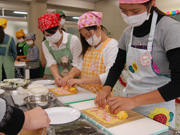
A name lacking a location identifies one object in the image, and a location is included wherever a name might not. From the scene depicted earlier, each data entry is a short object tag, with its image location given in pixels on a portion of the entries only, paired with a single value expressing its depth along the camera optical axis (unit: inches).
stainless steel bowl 42.4
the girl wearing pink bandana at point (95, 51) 62.4
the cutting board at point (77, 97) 51.4
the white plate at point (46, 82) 74.4
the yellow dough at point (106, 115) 36.7
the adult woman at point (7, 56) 116.2
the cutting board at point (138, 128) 32.2
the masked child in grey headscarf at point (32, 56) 174.9
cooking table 33.2
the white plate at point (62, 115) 37.3
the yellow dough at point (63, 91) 59.0
